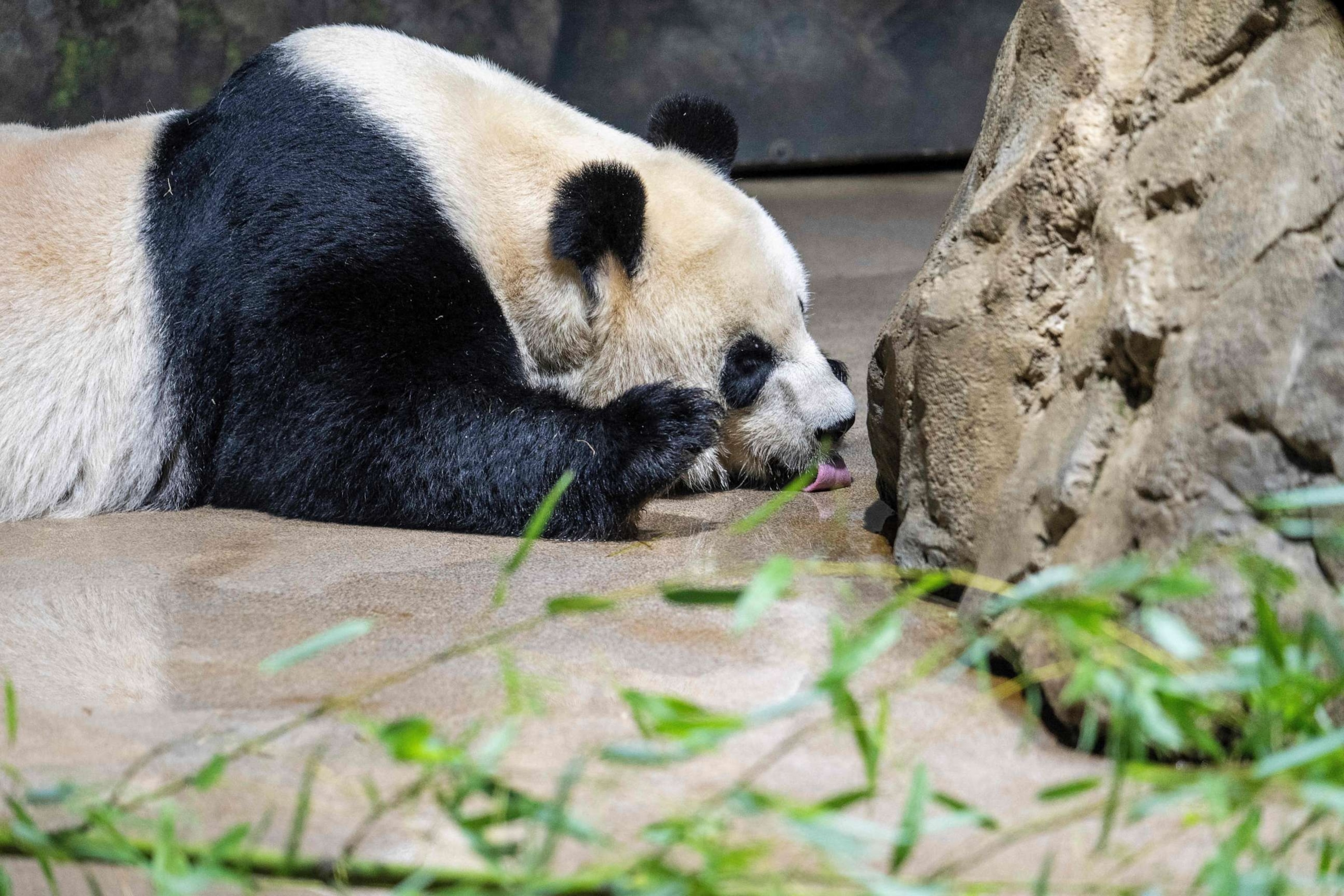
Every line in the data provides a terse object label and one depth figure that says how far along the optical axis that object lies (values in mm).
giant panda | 8187
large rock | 7716
